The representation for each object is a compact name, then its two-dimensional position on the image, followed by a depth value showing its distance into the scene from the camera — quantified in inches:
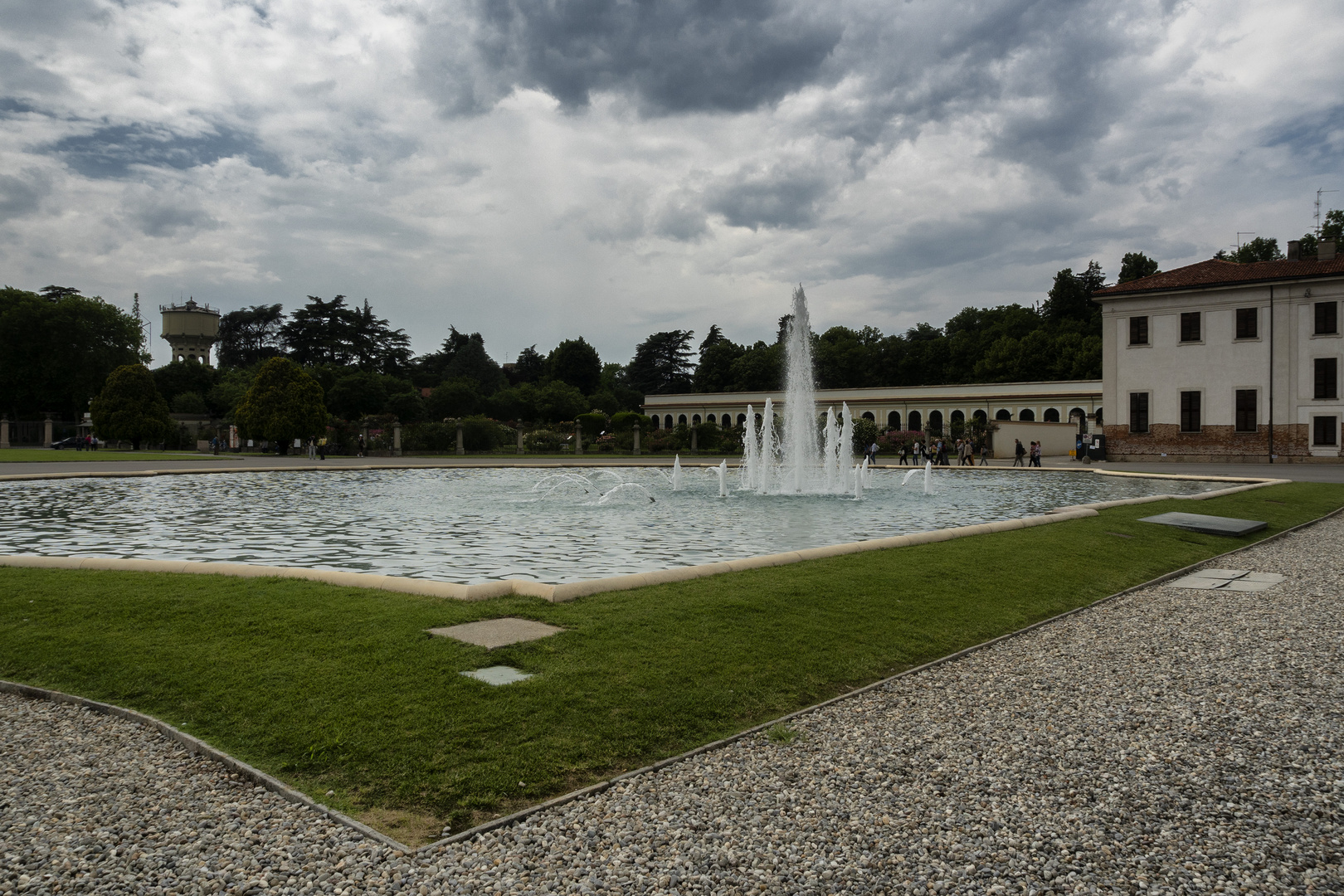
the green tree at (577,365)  4180.6
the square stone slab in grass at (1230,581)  369.7
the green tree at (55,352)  2463.1
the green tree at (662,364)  4409.5
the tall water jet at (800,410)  978.7
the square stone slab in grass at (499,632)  235.5
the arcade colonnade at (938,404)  2741.1
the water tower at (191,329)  4138.8
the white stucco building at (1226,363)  1569.9
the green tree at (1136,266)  3129.9
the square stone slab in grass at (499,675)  205.0
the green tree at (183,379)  3189.0
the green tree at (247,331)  4375.0
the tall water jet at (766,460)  932.6
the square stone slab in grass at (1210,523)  522.9
